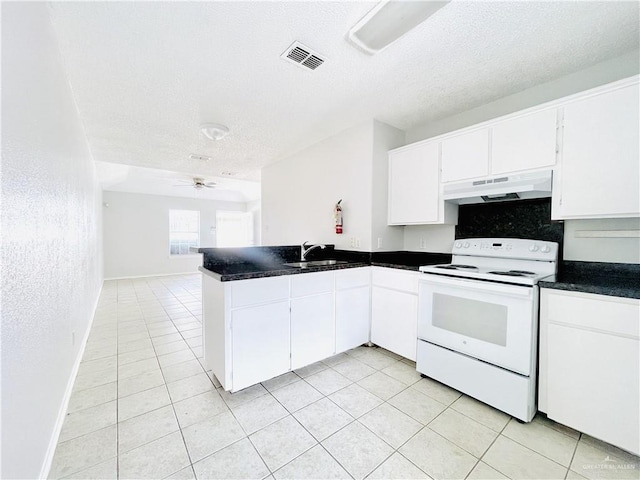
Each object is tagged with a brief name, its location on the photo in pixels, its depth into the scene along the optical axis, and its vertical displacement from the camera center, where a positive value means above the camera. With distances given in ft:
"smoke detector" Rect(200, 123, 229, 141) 9.91 +3.96
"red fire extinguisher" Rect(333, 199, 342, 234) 10.35 +0.62
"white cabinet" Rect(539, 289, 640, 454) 4.70 -2.55
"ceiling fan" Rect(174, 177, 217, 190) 18.12 +3.59
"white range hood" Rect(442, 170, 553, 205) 6.44 +1.23
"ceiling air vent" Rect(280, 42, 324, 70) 5.94 +4.22
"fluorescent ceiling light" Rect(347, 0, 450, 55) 4.63 +4.11
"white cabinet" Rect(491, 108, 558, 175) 6.35 +2.36
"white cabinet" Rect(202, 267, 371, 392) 6.33 -2.50
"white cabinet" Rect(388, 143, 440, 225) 8.59 +1.68
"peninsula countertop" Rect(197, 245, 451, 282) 6.89 -0.97
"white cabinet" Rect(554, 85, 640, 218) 5.38 +1.70
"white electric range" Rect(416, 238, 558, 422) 5.70 -2.17
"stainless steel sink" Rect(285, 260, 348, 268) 8.65 -1.11
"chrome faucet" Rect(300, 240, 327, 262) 9.88 -0.68
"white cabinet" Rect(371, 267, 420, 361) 7.98 -2.54
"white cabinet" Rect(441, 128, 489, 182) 7.45 +2.33
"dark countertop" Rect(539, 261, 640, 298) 4.90 -1.03
